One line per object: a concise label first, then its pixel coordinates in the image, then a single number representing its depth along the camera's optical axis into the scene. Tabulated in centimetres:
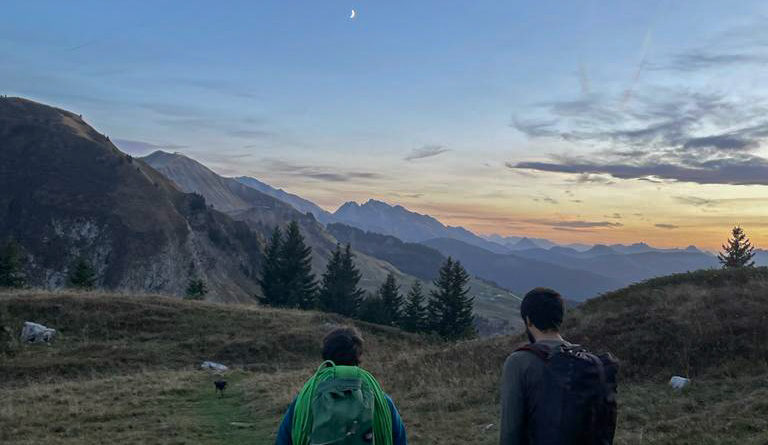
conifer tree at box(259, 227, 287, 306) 6269
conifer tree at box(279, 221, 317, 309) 6287
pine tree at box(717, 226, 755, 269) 5475
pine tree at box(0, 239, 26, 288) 4166
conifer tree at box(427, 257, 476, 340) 5681
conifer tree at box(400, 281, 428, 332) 5681
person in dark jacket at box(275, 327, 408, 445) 426
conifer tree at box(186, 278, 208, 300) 4748
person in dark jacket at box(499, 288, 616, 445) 412
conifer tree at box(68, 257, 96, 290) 4453
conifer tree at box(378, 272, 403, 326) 6050
